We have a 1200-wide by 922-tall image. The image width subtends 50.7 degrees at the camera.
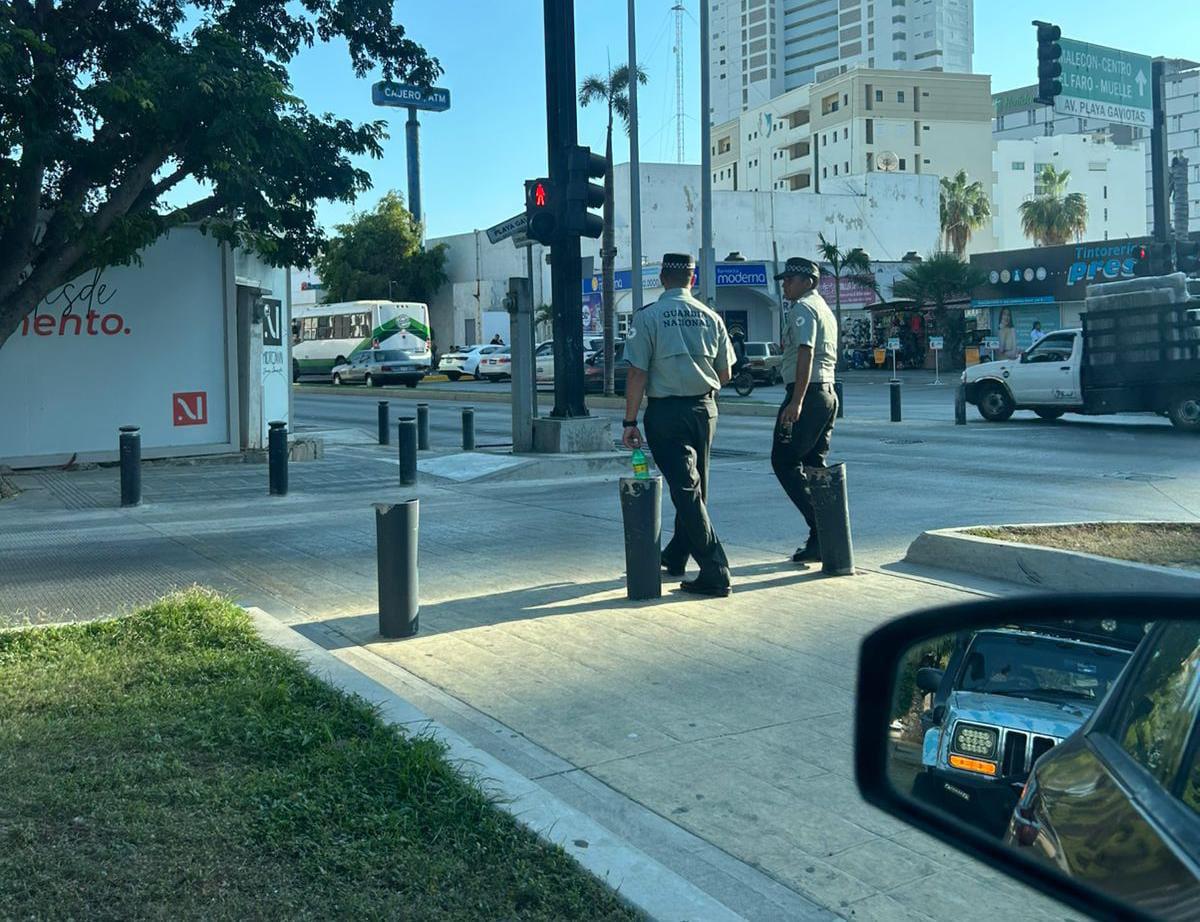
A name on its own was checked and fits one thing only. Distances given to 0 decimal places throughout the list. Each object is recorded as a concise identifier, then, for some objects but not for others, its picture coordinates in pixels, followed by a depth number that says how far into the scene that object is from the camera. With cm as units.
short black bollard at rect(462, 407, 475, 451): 1831
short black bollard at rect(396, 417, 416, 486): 1408
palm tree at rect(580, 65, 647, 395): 3528
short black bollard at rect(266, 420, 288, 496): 1339
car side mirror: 151
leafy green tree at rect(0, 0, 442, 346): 1264
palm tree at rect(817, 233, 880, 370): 5259
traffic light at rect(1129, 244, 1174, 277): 2352
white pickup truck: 1978
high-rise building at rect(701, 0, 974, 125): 15962
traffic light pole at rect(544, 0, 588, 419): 1503
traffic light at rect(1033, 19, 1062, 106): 2359
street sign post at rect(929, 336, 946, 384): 3895
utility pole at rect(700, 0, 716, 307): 2945
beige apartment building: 10444
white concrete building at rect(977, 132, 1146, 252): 12244
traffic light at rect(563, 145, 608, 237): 1459
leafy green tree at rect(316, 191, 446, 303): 6656
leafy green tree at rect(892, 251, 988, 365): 4938
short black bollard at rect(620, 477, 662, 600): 734
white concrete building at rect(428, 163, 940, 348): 5994
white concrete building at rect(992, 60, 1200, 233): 13788
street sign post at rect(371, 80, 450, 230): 7831
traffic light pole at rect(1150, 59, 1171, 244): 2397
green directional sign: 2519
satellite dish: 7962
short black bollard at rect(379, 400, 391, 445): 2008
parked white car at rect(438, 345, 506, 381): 4931
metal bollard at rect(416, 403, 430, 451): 1884
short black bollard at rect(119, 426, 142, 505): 1263
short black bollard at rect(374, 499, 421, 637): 668
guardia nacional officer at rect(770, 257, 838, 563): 800
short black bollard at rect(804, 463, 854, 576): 798
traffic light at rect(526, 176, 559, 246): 1461
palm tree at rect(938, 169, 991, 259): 8112
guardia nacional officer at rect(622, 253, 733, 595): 741
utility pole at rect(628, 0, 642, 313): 3167
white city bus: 4928
